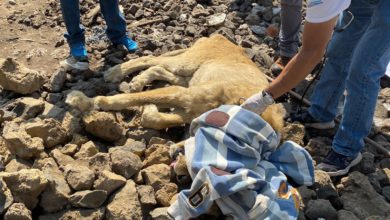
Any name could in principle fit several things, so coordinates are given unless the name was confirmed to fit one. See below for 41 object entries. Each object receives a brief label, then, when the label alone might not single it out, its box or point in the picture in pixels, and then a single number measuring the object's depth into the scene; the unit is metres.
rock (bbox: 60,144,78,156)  3.70
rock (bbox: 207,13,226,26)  5.88
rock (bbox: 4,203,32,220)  2.96
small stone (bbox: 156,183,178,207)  3.36
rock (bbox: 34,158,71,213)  3.15
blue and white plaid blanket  3.05
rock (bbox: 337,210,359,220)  3.45
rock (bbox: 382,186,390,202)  3.83
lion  4.24
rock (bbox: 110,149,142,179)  3.50
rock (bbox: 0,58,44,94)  4.20
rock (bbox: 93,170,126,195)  3.25
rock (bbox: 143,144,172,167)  3.72
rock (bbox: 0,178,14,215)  2.99
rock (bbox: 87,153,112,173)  3.52
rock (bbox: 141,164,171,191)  3.46
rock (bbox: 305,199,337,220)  3.47
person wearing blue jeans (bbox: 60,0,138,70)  4.73
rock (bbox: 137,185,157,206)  3.29
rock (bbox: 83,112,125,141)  3.91
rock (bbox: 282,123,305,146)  4.28
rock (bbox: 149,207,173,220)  3.20
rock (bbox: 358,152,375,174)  4.01
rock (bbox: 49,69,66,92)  4.53
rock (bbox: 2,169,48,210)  3.07
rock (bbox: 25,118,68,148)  3.66
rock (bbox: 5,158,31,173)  3.42
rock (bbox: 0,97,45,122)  3.99
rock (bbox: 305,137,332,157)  4.22
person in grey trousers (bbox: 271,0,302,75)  5.07
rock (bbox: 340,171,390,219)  3.62
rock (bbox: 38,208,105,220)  3.12
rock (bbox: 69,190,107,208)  3.15
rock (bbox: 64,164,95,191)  3.22
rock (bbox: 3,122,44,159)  3.47
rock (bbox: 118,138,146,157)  3.84
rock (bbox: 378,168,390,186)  4.00
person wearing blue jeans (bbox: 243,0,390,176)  3.07
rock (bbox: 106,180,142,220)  3.14
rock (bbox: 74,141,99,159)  3.68
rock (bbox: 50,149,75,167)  3.54
